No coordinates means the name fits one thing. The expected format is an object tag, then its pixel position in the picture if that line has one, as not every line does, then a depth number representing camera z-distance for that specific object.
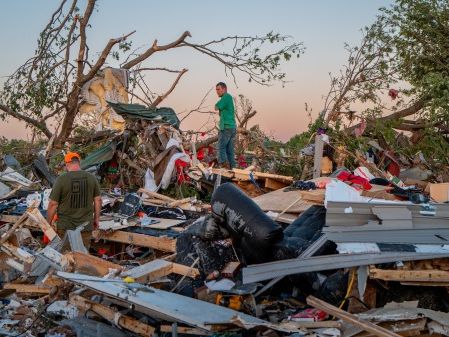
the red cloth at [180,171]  11.73
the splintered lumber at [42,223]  8.25
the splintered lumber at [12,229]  8.50
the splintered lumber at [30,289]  7.19
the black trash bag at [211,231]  6.64
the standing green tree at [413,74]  16.45
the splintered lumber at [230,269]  6.24
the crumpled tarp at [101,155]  12.51
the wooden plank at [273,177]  11.65
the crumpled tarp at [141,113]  12.78
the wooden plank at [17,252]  7.72
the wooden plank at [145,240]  8.18
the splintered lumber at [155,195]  10.73
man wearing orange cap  7.73
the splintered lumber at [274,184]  11.67
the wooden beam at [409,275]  5.34
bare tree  15.99
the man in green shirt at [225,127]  12.27
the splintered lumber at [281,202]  8.41
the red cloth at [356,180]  8.47
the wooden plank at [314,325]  5.07
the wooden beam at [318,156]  12.10
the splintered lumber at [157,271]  6.05
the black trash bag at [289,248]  6.00
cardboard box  8.48
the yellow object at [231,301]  5.72
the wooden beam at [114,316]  5.27
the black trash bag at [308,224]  6.54
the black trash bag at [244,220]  6.13
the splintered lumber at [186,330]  4.85
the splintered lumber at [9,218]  9.73
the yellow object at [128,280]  5.91
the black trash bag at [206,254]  6.58
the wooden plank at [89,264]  6.66
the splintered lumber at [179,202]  10.22
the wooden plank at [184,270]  6.22
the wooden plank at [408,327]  4.79
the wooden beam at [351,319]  4.48
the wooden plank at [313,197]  7.08
